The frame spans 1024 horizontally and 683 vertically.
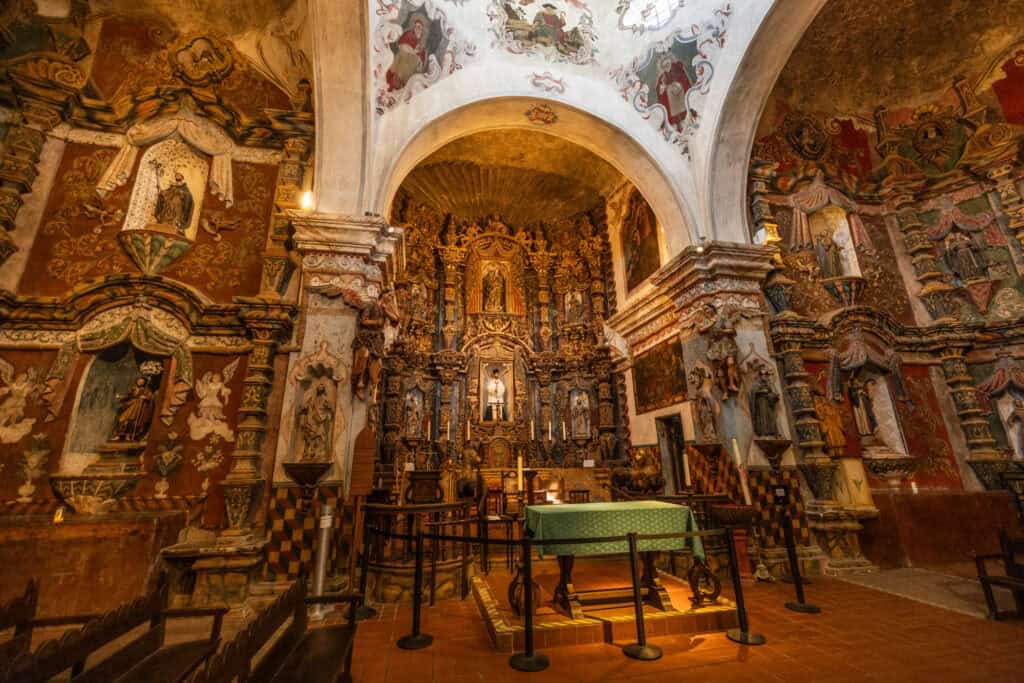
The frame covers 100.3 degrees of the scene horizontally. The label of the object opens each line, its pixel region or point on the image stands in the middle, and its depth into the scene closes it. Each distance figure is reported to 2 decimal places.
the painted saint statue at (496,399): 11.65
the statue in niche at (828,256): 8.23
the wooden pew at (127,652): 1.88
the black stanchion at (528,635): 3.27
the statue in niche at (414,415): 10.61
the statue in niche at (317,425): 5.43
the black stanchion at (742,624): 3.65
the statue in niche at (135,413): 5.41
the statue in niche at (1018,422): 7.20
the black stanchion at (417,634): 3.71
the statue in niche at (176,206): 6.34
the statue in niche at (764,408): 6.62
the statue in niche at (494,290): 12.68
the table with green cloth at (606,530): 3.98
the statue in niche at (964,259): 8.06
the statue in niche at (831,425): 6.93
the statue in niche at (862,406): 7.37
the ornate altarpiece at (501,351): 10.92
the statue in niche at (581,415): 11.30
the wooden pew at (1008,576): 4.00
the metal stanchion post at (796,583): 4.48
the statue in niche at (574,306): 12.45
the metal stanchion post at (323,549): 4.43
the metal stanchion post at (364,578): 4.36
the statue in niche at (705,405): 6.98
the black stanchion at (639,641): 3.38
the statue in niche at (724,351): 6.79
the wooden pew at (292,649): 1.83
